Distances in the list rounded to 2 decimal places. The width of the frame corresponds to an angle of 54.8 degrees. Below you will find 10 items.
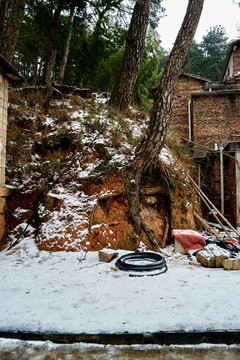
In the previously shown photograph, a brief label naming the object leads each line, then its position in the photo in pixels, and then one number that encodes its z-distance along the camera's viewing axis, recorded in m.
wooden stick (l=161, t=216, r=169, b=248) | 4.93
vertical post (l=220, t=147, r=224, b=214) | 9.24
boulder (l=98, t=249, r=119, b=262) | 3.93
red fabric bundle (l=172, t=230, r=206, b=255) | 4.58
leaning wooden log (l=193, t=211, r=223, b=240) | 5.46
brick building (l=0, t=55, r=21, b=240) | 4.91
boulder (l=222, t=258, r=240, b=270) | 3.73
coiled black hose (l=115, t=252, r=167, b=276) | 3.55
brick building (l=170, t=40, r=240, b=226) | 8.87
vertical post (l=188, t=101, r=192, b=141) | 12.81
